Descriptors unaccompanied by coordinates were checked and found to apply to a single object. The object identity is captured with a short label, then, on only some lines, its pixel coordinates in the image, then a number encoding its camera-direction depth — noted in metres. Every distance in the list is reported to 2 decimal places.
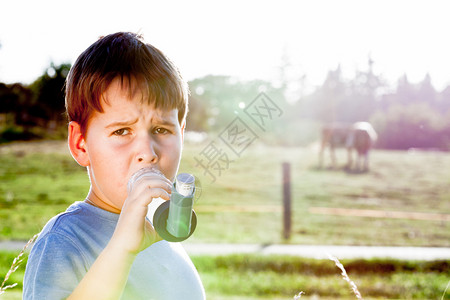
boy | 1.38
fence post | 9.41
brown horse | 22.31
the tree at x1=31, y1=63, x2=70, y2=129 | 26.32
